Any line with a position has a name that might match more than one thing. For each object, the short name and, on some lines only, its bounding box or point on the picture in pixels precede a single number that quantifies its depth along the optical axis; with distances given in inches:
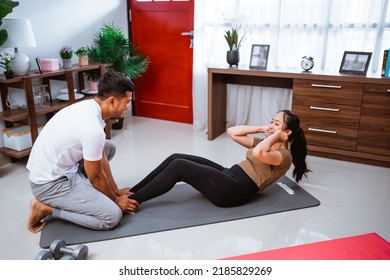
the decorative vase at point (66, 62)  141.3
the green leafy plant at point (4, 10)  107.7
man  80.9
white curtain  134.1
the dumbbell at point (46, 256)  72.5
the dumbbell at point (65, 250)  75.8
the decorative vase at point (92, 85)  157.5
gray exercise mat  87.7
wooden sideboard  123.1
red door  169.9
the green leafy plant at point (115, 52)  158.1
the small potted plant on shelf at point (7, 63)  118.6
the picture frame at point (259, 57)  145.5
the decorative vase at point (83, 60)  147.6
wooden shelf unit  121.5
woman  90.7
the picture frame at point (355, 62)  127.3
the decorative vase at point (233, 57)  147.3
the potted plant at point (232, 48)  147.5
